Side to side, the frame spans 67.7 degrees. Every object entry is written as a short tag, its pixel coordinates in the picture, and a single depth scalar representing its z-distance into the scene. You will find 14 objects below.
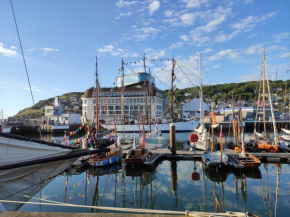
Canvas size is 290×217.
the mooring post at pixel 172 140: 25.62
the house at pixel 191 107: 113.19
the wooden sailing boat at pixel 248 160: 19.14
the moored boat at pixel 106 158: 21.95
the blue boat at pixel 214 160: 19.20
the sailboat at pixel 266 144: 26.00
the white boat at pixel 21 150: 5.56
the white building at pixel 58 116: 86.44
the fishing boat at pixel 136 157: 21.31
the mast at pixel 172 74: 48.59
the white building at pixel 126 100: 80.81
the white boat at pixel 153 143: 30.95
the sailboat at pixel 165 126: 64.00
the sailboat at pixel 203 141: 29.48
